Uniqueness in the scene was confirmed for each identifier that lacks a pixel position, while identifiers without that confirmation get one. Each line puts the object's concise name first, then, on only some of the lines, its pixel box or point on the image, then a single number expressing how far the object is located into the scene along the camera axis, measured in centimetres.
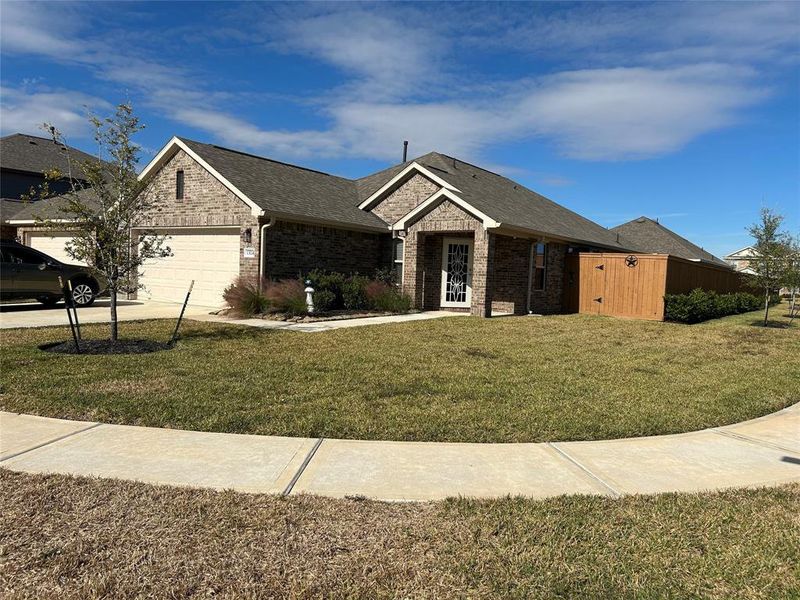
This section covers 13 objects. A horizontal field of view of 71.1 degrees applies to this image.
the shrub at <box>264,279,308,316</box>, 1460
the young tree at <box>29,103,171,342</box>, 913
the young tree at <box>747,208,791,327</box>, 1828
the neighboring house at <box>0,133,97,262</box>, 2198
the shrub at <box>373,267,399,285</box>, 1902
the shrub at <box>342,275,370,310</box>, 1664
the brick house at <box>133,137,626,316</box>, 1661
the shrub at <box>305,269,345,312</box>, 1563
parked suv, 1388
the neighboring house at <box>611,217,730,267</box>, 3153
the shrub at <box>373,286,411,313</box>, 1698
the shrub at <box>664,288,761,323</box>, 1784
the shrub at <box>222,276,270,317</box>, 1470
